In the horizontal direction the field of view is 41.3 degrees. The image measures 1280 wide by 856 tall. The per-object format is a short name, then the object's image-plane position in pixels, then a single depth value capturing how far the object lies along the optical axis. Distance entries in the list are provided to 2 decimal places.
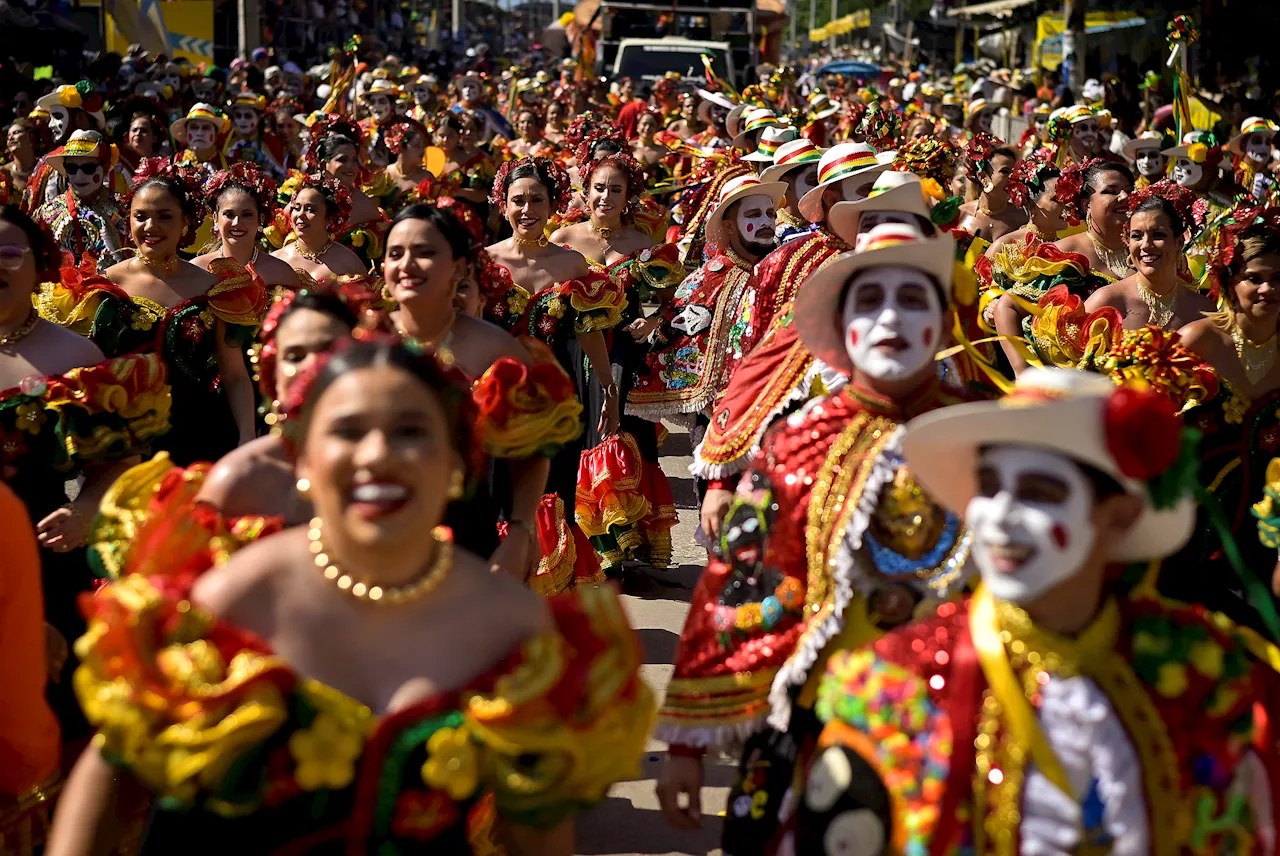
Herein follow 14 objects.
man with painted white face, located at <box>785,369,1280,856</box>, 2.81
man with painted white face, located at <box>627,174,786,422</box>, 7.07
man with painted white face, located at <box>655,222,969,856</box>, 3.64
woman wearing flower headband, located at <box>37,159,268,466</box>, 5.95
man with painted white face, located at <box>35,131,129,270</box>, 9.50
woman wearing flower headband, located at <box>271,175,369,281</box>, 8.49
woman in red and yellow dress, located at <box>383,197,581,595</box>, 4.46
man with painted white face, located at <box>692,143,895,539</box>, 5.07
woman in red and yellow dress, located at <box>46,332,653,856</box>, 2.76
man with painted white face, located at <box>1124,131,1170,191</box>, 13.54
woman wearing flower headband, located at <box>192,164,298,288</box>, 7.90
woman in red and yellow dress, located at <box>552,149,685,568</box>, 8.11
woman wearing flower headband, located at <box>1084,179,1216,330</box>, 7.02
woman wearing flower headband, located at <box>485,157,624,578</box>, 7.45
